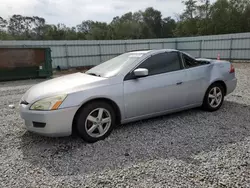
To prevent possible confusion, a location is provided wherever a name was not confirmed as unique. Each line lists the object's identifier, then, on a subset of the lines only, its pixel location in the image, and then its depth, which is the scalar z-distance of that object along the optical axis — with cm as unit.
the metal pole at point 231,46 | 1537
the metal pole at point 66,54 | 1502
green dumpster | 965
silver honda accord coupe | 271
